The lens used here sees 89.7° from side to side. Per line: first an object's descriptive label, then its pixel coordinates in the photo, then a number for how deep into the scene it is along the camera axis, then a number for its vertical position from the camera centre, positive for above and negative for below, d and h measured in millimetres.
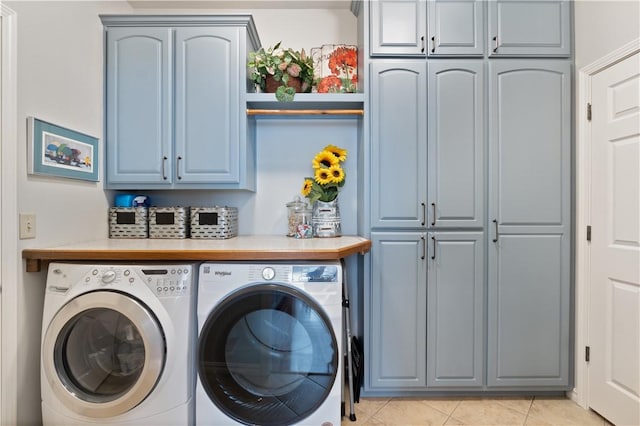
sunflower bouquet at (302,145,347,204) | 2107 +226
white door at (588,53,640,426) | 1680 -191
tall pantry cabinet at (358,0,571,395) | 1990 +55
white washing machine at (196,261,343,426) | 1551 -655
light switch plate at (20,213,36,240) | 1537 -73
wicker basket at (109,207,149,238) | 2123 -75
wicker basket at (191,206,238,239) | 2098 -80
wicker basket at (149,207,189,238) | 2107 -74
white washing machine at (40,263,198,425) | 1503 -641
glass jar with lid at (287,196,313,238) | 2117 -56
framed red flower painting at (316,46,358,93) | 2240 +1030
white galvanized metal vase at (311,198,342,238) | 2117 -54
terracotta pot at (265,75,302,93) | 2104 +833
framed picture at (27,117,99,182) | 1579 +321
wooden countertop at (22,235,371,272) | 1551 -205
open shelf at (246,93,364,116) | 2045 +711
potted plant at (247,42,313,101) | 2059 +905
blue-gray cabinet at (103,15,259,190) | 2049 +726
